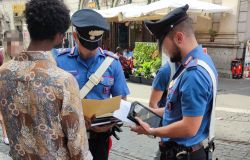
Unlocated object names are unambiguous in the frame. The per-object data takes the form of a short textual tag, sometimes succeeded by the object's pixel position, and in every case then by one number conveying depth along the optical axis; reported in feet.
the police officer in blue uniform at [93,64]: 8.94
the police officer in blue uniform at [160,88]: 10.28
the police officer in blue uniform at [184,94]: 6.89
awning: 36.11
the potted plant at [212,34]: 43.32
